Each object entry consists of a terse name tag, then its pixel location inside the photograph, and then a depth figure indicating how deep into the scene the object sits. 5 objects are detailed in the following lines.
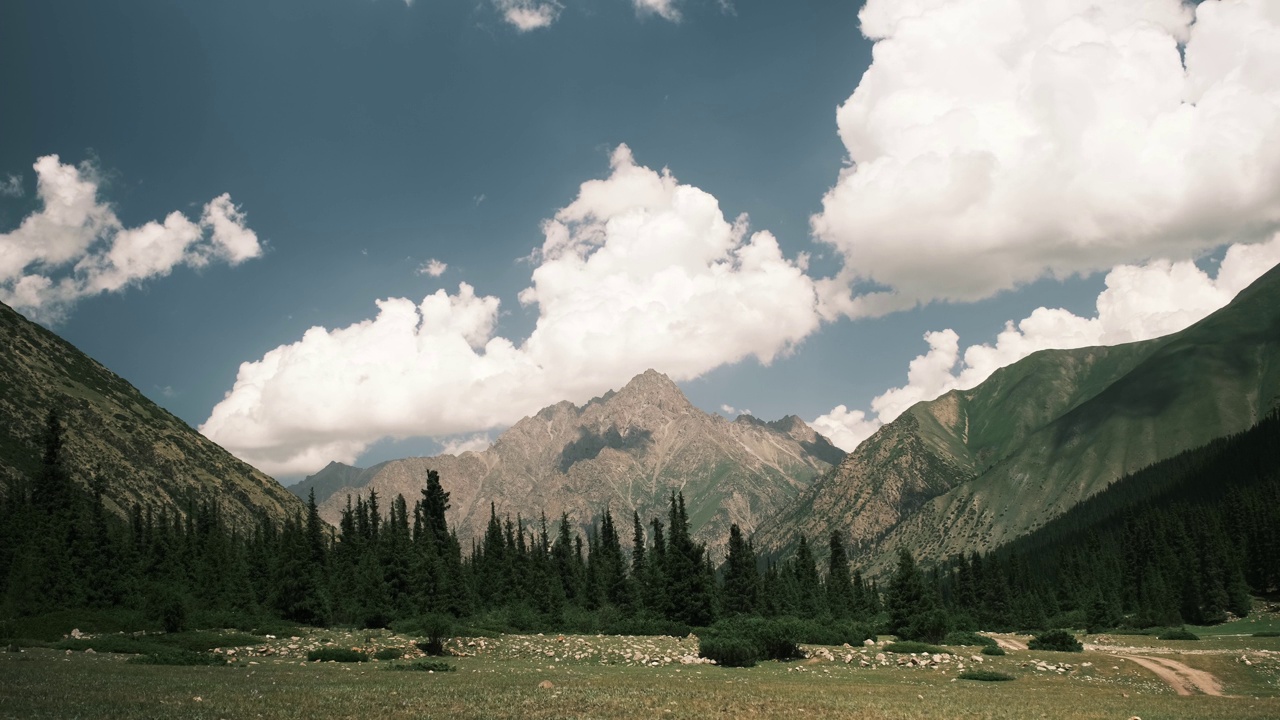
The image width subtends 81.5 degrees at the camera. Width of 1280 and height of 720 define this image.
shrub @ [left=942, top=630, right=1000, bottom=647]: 67.19
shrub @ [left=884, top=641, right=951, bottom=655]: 54.23
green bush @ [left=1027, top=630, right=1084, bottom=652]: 60.33
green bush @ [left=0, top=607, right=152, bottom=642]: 50.91
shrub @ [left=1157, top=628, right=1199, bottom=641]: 78.81
